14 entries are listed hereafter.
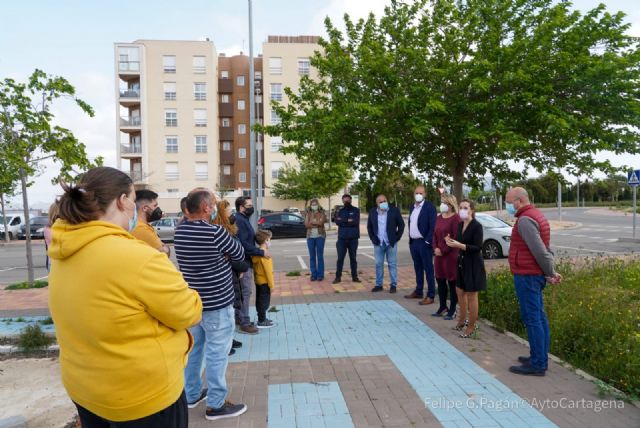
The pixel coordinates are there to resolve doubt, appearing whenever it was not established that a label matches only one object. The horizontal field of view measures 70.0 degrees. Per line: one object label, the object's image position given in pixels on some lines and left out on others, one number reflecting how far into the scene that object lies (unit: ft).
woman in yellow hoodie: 5.85
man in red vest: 14.83
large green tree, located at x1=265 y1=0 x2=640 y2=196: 29.40
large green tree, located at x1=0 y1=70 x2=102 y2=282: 27.25
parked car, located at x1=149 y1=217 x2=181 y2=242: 78.84
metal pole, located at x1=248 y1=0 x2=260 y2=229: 49.95
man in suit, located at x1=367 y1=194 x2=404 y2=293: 29.45
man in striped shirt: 12.36
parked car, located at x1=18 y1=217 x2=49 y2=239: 101.45
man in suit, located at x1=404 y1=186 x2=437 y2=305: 26.55
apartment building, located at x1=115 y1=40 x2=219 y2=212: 156.25
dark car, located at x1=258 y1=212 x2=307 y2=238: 83.25
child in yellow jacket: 20.38
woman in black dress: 18.83
